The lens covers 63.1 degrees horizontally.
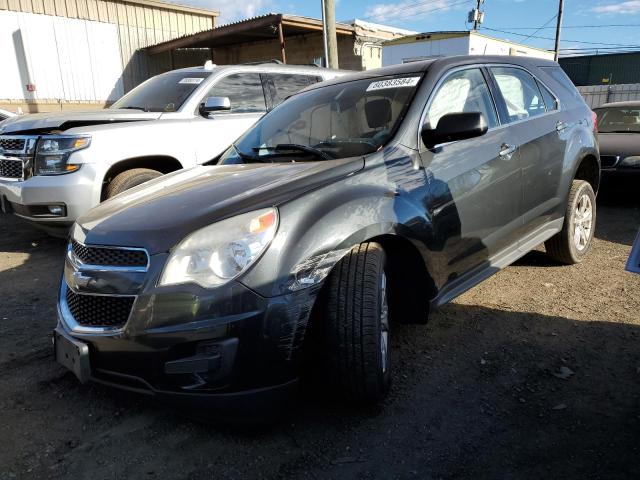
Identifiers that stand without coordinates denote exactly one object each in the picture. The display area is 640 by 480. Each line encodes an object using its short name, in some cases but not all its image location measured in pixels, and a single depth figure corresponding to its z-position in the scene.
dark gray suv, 2.11
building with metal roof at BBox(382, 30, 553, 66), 14.40
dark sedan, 6.74
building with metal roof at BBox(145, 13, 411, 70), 13.54
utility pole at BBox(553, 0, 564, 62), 23.22
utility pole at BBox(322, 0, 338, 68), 10.77
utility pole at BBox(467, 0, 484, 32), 31.40
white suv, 4.77
